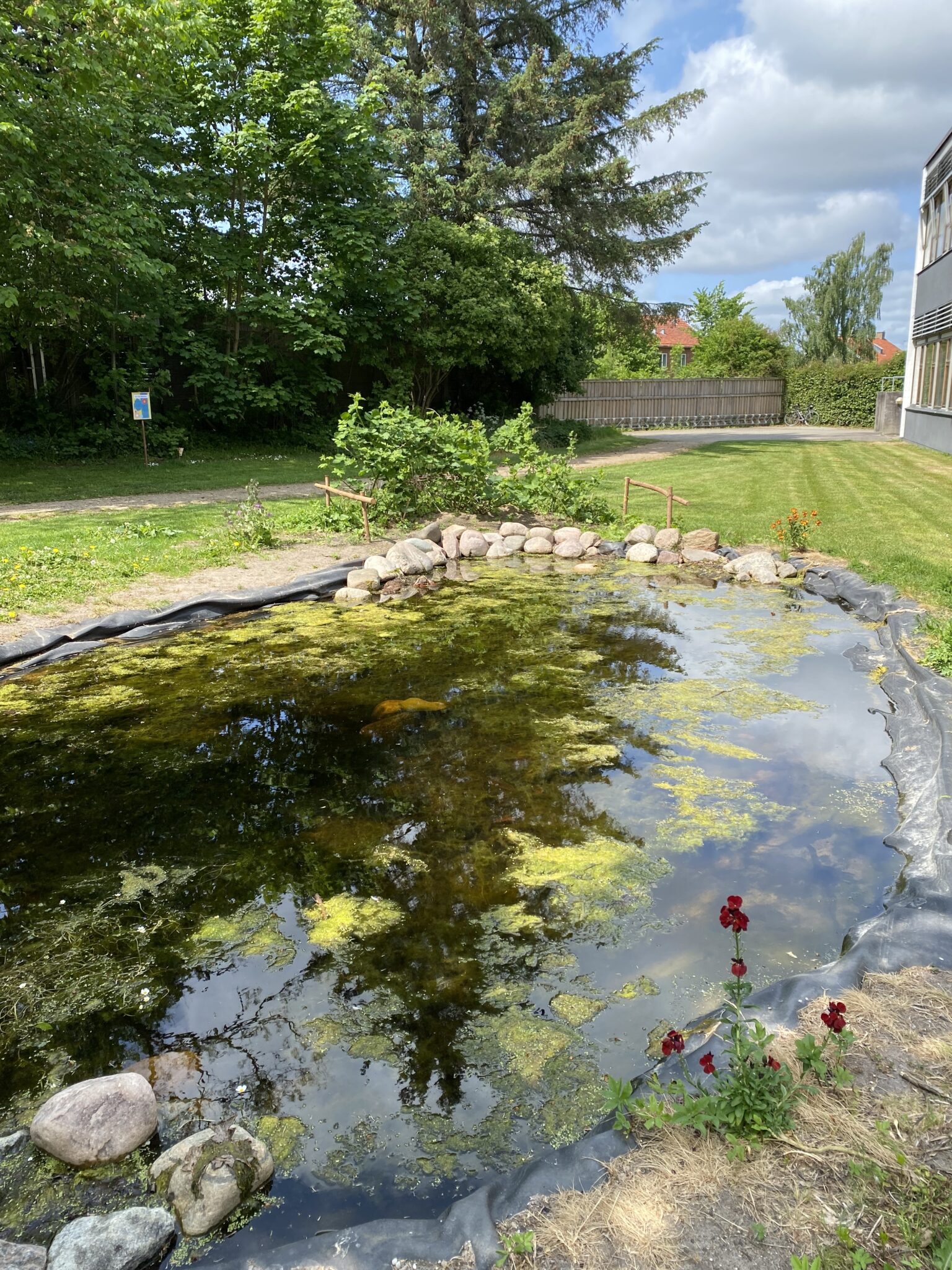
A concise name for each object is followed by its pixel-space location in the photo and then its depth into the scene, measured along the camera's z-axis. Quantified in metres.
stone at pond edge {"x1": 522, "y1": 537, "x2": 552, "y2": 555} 9.10
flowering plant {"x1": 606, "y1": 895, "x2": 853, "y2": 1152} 1.90
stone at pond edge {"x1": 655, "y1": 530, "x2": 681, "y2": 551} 8.77
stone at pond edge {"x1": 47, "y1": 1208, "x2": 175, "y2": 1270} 1.75
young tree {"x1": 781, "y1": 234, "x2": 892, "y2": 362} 42.38
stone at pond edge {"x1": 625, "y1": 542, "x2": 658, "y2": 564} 8.66
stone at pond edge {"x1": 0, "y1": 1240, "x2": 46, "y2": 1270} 1.71
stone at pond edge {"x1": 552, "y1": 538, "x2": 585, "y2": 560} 8.96
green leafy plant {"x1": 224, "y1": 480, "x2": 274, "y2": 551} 8.54
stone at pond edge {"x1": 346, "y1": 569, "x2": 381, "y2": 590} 7.53
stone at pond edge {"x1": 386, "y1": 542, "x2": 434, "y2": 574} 7.93
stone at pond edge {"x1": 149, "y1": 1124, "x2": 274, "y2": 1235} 1.90
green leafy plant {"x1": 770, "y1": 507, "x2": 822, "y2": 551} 8.37
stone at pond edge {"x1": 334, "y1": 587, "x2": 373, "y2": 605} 7.28
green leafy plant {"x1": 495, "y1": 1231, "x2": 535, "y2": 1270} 1.69
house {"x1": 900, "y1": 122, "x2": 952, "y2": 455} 17.14
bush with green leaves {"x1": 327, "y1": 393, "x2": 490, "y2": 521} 9.30
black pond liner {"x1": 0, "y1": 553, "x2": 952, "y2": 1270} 1.74
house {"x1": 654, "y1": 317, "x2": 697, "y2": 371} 45.20
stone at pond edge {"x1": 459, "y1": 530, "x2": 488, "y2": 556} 8.97
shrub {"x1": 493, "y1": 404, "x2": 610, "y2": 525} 9.95
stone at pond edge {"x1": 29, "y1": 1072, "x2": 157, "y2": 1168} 2.05
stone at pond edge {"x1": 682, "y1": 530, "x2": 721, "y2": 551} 8.57
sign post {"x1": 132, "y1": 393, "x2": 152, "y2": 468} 13.02
